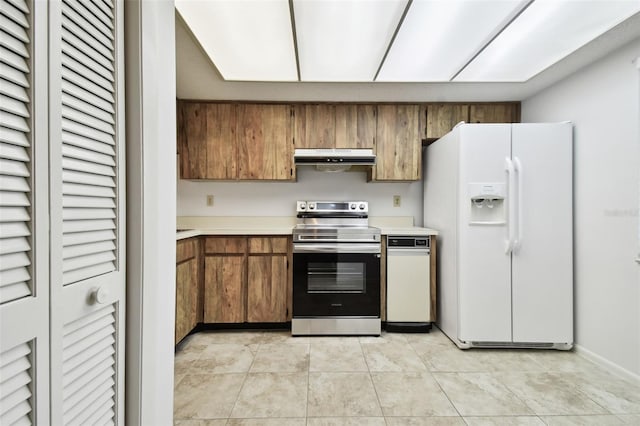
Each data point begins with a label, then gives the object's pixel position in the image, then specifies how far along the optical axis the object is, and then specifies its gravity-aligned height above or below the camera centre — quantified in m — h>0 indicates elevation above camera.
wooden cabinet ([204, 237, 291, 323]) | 2.70 -0.64
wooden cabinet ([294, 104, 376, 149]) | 2.97 +0.88
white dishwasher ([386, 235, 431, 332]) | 2.69 -0.66
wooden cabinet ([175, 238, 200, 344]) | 2.29 -0.63
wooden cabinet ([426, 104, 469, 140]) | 2.98 +0.97
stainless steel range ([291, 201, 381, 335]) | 2.62 -0.64
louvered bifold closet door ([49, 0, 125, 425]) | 0.68 +0.00
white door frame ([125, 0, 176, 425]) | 0.89 +0.02
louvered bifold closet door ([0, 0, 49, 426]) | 0.57 -0.01
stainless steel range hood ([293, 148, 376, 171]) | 2.84 +0.53
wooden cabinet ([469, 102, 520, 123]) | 2.97 +1.00
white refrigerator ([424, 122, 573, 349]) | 2.26 -0.19
